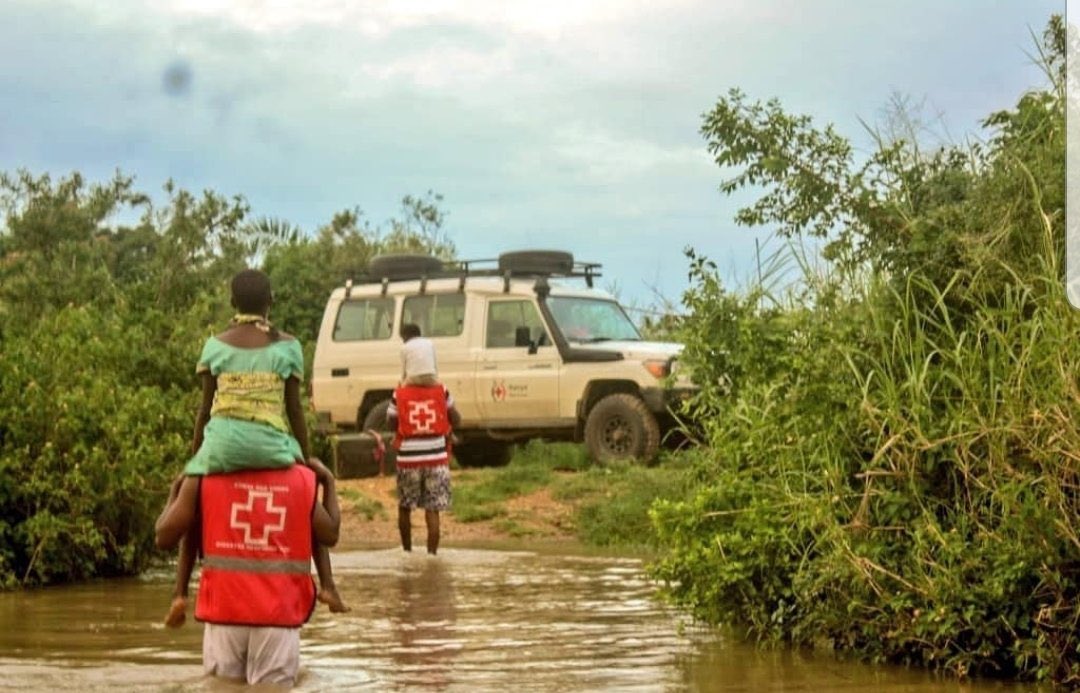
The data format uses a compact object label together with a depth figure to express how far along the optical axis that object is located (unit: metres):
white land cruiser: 20.83
